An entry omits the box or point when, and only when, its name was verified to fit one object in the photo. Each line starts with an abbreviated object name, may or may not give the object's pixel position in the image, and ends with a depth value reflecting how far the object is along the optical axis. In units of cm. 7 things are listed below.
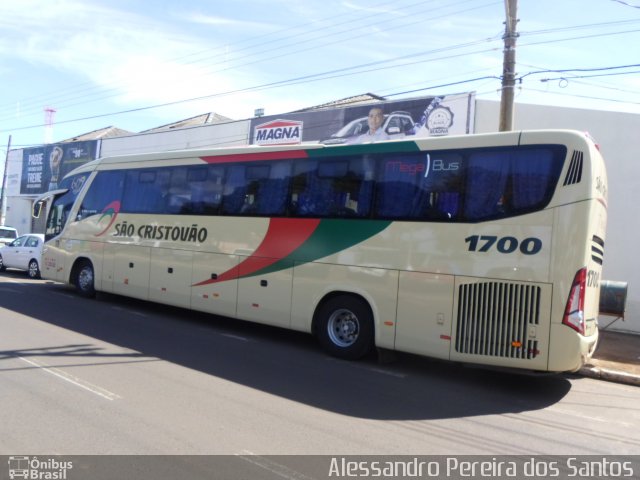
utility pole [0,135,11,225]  3494
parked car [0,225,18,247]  2236
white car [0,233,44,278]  1838
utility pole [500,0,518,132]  1065
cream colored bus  686
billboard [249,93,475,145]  1531
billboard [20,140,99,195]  2998
